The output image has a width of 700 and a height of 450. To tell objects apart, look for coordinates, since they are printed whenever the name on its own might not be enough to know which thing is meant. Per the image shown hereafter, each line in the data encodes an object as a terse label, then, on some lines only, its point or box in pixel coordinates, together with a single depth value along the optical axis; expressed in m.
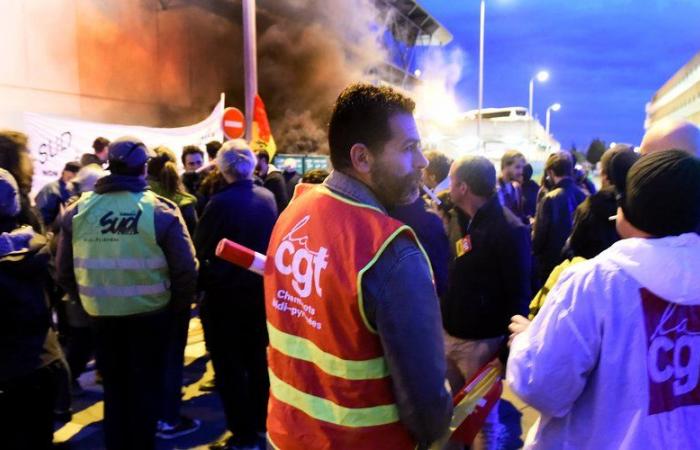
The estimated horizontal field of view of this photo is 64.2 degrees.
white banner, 6.74
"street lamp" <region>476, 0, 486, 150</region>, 20.54
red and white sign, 8.13
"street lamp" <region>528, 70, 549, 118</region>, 31.65
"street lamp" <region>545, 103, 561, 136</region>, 44.50
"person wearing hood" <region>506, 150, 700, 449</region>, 1.45
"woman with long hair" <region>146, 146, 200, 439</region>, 3.98
